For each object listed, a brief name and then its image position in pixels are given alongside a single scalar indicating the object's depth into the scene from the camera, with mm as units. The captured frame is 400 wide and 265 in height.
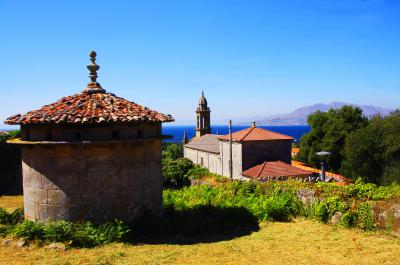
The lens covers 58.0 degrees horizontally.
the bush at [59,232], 9539
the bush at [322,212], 12020
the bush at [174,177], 30234
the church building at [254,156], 31062
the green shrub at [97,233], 9477
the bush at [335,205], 11609
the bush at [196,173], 35016
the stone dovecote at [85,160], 9969
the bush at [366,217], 10852
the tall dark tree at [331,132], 44375
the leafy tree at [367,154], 34809
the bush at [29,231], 9820
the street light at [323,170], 21731
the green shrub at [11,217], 11492
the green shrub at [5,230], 10445
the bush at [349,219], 11250
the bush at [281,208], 12734
